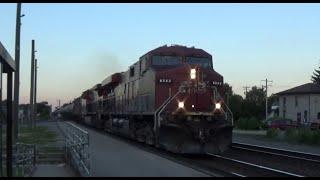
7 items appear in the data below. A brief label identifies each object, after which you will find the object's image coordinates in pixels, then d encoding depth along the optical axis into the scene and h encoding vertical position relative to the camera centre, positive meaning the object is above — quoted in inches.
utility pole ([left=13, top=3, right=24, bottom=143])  1059.7 +72.0
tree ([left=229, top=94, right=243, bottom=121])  4253.0 +84.6
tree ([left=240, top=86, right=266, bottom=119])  4609.7 +58.8
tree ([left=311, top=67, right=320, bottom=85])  5093.5 +332.0
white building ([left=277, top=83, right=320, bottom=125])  3782.0 +88.1
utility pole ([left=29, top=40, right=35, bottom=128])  1858.3 +102.4
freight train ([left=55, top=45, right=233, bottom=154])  856.3 +19.9
